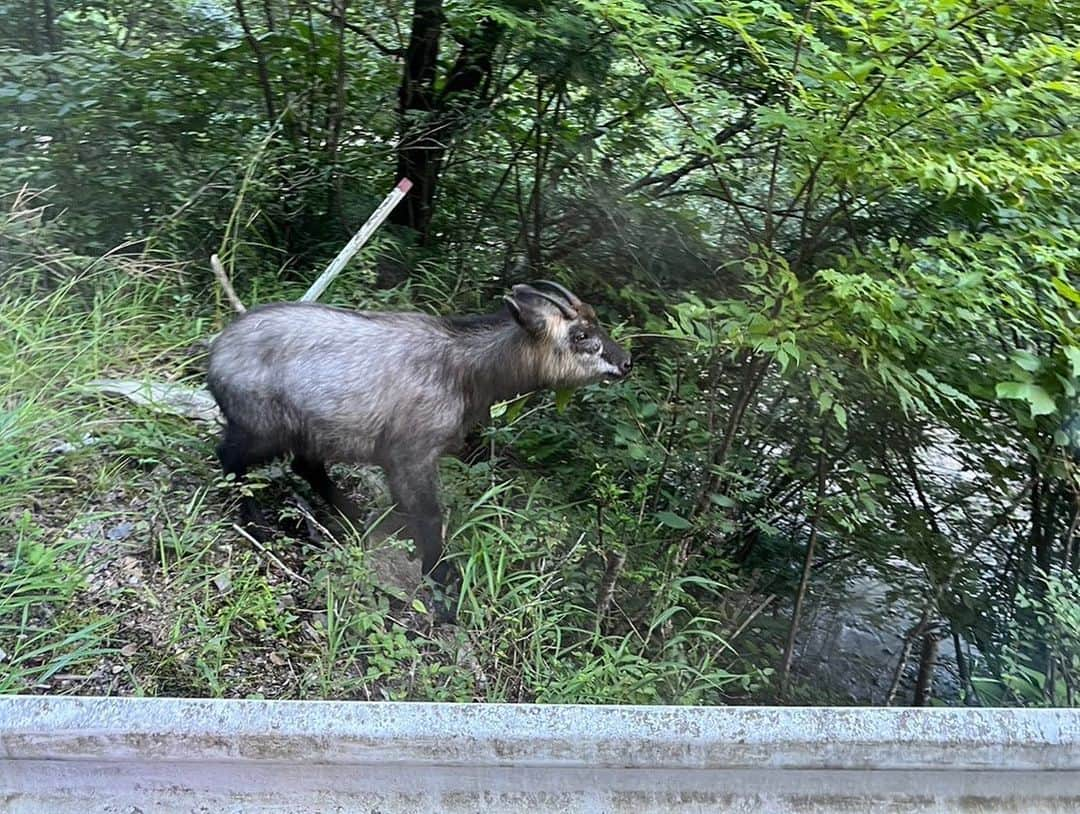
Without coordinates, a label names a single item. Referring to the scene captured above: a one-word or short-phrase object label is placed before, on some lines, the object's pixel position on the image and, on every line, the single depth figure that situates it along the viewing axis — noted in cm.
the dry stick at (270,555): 411
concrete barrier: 235
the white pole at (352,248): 519
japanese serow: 418
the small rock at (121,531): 408
